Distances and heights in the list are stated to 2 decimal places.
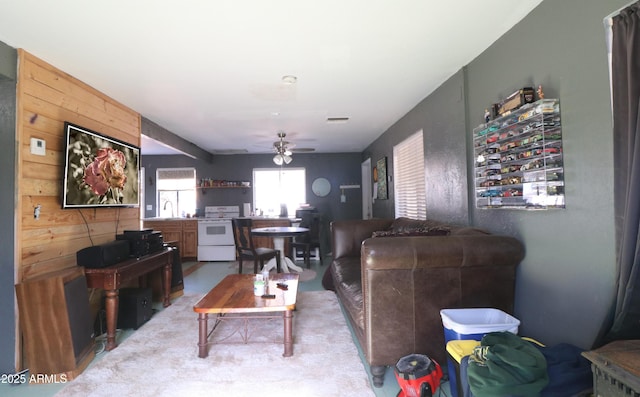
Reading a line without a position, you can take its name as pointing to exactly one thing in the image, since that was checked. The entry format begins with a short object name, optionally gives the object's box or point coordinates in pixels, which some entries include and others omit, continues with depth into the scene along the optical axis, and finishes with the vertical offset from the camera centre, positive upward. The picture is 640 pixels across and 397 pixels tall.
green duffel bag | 1.16 -0.69
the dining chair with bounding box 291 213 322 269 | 5.69 -0.63
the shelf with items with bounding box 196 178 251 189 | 6.93 +0.54
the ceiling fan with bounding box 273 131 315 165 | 5.08 +0.96
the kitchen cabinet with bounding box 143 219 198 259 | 6.20 -0.49
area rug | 1.91 -1.17
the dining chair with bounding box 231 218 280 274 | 4.46 -0.71
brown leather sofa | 1.81 -0.52
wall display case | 1.69 +0.28
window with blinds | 3.72 +0.36
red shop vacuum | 1.58 -0.94
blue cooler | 1.59 -0.70
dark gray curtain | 1.20 +0.14
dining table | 4.47 -0.49
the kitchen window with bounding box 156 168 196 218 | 7.07 +0.41
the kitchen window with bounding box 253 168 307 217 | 7.18 +0.42
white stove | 6.02 -0.68
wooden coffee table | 2.24 -0.76
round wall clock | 7.20 +0.45
